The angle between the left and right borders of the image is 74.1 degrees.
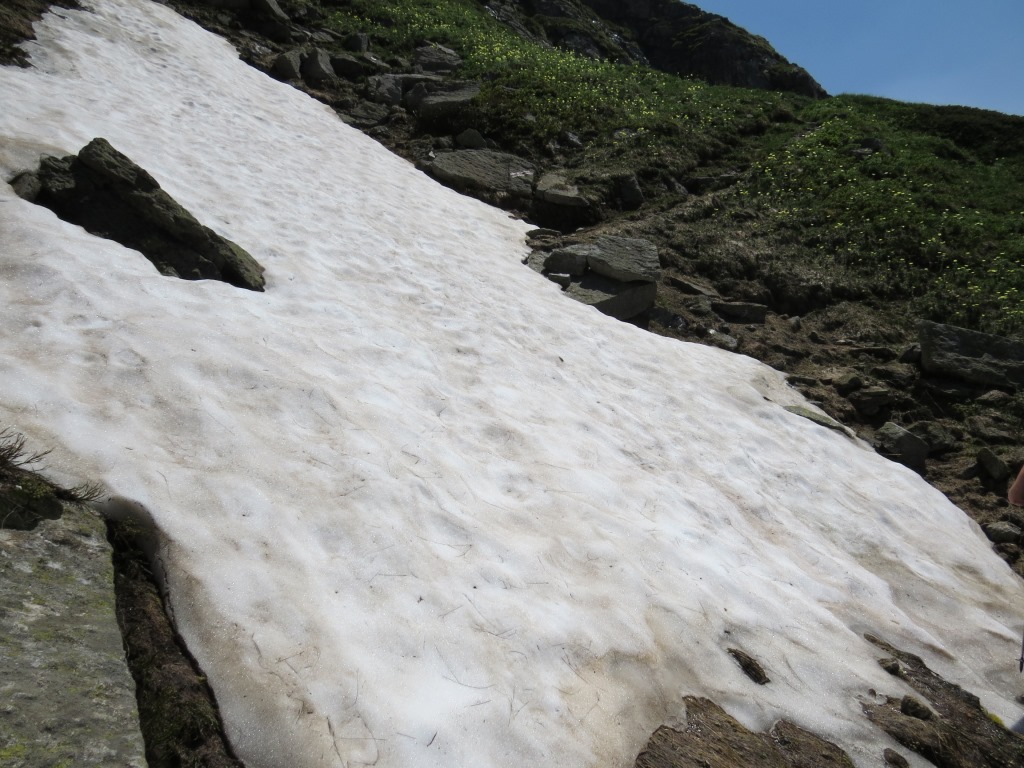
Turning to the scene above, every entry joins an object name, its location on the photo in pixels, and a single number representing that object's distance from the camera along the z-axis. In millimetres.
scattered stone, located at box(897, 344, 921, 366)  11805
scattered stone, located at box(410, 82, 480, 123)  18266
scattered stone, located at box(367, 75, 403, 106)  18953
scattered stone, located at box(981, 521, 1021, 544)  8391
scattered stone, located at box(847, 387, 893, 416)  10805
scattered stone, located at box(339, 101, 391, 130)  17516
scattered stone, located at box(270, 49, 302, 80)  18250
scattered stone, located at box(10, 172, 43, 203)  6547
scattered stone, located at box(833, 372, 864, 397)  11148
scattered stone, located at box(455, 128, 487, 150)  17656
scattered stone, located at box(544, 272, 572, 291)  12398
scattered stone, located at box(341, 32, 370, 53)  21453
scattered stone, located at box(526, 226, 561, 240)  14477
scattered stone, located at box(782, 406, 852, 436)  10000
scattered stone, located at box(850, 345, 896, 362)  12164
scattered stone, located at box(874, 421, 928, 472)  9859
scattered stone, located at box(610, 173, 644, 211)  16594
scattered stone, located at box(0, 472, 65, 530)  3113
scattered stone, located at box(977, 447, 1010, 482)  9391
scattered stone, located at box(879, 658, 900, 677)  5234
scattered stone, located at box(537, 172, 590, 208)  15867
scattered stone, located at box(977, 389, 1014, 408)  10836
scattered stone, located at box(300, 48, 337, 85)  18734
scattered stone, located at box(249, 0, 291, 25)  20422
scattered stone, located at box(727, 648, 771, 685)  4627
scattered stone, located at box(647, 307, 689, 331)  12281
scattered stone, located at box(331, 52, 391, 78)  19922
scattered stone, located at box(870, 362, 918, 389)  11427
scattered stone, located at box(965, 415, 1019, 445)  10227
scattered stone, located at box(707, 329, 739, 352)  11992
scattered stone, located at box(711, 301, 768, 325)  13078
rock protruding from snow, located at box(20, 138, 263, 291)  6844
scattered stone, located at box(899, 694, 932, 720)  4723
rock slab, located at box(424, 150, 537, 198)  16141
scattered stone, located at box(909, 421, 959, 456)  10180
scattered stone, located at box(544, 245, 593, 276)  12734
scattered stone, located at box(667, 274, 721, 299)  13414
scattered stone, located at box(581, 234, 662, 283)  12438
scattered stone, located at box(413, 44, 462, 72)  21672
